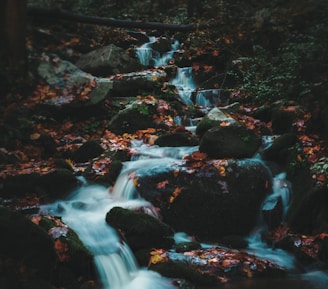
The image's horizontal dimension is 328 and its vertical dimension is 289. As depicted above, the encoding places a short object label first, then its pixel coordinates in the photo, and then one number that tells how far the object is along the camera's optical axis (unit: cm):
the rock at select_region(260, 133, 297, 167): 750
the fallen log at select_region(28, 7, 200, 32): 791
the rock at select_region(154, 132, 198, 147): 846
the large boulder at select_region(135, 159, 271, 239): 662
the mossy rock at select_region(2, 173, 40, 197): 652
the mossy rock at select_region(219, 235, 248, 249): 620
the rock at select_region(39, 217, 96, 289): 475
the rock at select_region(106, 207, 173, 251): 569
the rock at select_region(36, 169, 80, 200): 673
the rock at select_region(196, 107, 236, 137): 846
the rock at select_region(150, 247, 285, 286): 491
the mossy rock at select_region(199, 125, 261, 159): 734
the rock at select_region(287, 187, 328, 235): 600
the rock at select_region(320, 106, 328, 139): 744
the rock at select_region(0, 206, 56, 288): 418
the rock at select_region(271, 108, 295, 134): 854
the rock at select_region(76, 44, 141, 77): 1207
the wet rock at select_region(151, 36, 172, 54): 1490
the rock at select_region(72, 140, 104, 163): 823
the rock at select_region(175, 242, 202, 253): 563
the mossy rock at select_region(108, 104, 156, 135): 977
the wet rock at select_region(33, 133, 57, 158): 840
